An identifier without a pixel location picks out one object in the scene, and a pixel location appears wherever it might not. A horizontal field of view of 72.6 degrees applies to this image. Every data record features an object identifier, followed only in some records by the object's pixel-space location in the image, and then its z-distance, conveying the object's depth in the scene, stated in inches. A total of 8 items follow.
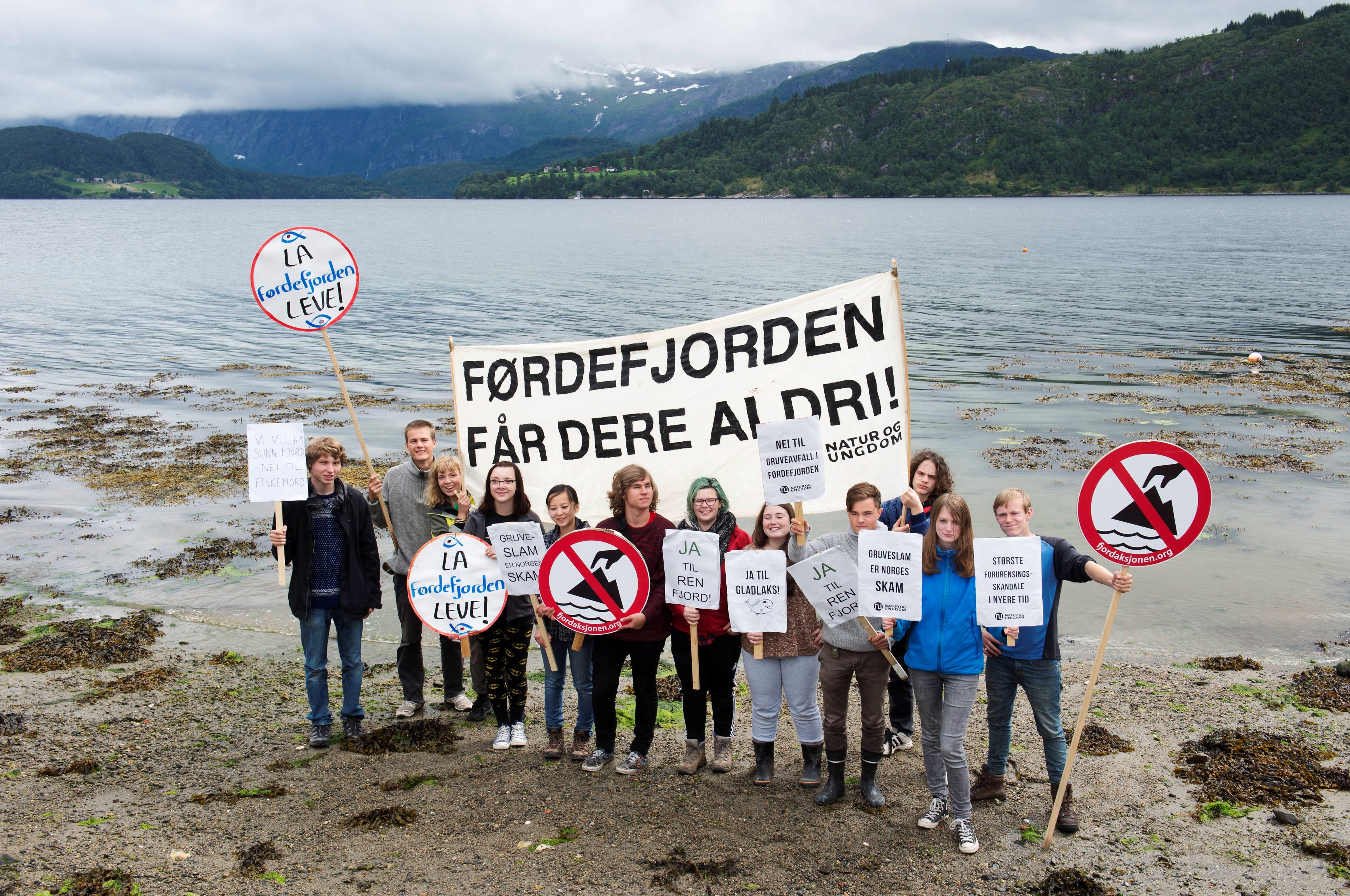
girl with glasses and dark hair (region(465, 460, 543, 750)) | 309.9
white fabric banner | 346.6
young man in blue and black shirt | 257.6
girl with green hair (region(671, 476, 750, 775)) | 290.4
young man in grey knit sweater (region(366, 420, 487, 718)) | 337.1
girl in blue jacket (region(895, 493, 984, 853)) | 258.8
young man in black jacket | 312.3
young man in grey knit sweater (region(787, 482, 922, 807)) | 274.5
